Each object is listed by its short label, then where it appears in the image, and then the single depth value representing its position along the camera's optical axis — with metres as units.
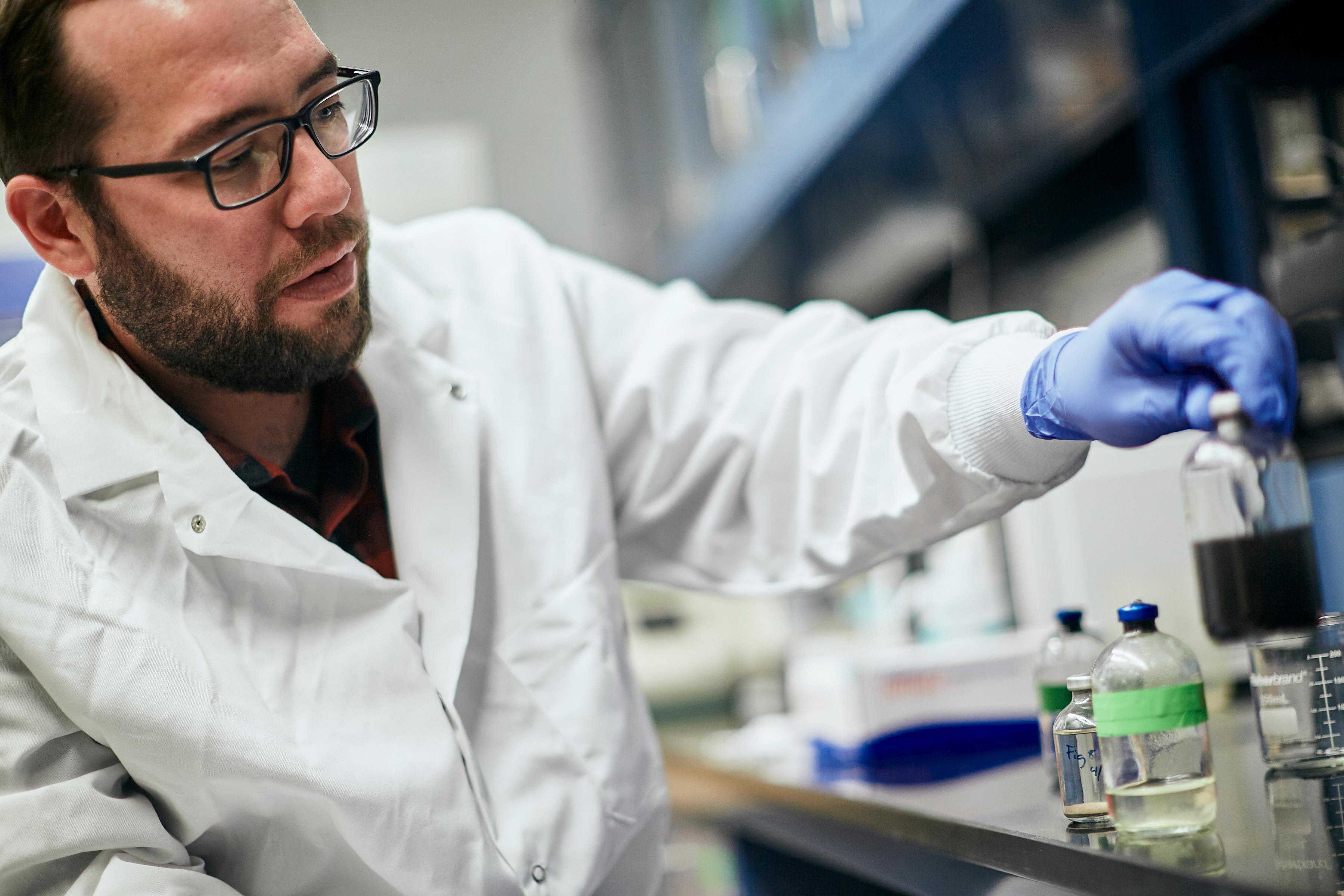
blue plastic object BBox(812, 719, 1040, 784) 1.40
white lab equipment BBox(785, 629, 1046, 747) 1.40
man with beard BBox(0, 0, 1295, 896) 0.88
